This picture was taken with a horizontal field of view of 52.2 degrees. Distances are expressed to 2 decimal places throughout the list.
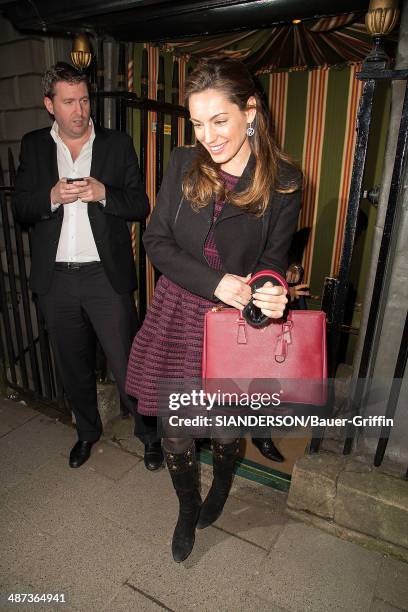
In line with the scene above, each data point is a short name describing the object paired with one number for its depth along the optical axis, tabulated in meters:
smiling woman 1.71
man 2.48
